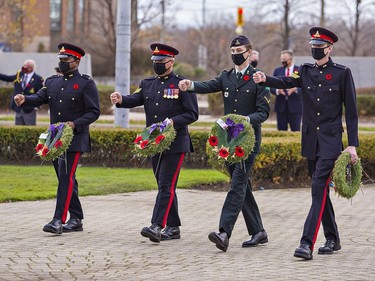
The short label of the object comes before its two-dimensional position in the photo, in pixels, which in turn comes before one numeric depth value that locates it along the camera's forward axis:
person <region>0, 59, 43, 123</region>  19.75
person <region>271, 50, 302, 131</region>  18.58
